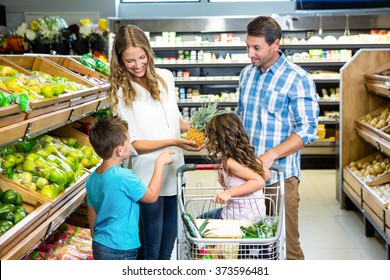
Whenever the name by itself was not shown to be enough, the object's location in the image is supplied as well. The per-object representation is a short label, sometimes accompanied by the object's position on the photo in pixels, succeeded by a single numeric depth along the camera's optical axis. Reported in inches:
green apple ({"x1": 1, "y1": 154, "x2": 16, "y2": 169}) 141.3
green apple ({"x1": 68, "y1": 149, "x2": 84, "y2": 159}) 175.0
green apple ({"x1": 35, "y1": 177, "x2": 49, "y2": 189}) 141.6
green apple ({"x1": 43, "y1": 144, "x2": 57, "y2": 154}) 167.6
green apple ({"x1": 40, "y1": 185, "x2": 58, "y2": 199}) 138.3
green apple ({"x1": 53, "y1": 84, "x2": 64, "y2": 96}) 154.0
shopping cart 93.0
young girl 111.0
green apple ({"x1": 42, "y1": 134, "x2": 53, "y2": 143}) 174.5
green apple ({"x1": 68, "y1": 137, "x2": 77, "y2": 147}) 189.3
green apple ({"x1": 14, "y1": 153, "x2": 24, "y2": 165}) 148.4
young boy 110.9
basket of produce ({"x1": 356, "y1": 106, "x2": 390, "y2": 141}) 211.5
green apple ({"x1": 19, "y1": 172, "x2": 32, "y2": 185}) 141.7
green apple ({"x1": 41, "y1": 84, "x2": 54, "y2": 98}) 149.3
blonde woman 116.9
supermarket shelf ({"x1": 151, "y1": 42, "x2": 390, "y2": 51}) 355.9
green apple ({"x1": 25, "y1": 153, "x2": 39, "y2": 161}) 151.3
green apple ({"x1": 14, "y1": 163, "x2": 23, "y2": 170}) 147.5
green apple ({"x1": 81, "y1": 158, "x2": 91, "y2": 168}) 177.9
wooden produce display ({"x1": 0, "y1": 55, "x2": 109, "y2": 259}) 116.5
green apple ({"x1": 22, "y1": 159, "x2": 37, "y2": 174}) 147.4
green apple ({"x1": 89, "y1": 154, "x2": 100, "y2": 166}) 183.4
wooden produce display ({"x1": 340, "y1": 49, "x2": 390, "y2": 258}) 241.4
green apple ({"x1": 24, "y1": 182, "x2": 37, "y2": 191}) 139.9
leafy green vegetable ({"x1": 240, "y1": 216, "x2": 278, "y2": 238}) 96.8
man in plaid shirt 121.3
